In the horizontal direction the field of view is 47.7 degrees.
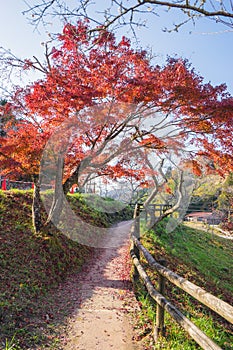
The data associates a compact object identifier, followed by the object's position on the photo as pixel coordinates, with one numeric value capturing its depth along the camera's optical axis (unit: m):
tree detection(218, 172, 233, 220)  18.27
